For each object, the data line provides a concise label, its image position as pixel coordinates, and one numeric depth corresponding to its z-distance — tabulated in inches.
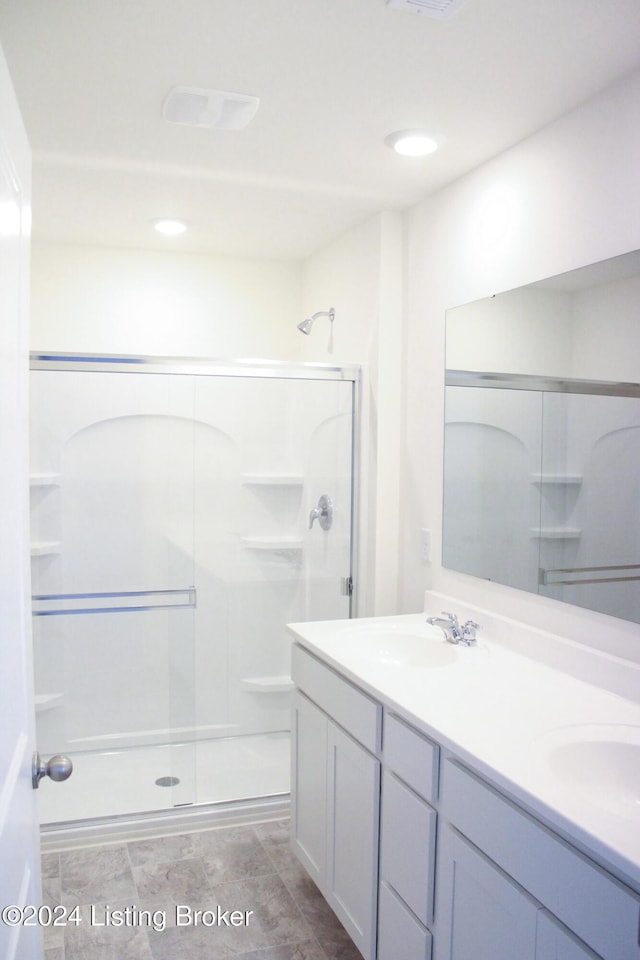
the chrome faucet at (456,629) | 92.4
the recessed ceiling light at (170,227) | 128.8
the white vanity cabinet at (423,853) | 49.2
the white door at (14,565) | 40.0
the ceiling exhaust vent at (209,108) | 80.6
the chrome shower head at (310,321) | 139.3
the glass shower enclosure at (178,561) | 119.4
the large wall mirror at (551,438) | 74.4
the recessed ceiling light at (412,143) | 90.1
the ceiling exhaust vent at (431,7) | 62.6
